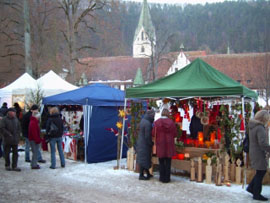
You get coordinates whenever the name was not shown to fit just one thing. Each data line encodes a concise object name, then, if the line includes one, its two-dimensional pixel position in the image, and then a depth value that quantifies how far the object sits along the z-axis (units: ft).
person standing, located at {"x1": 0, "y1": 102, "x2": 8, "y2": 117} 31.90
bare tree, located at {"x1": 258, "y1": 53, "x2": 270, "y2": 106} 73.26
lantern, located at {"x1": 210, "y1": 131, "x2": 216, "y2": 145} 23.50
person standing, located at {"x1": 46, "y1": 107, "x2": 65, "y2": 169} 25.36
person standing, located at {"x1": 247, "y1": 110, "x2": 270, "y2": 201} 16.98
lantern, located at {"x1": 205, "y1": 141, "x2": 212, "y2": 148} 22.77
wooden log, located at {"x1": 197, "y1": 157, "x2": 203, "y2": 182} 21.62
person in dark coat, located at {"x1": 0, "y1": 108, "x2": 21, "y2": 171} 24.14
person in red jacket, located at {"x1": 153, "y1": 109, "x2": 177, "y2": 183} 20.90
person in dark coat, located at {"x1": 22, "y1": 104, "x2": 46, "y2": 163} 25.63
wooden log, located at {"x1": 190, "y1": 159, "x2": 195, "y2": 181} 21.95
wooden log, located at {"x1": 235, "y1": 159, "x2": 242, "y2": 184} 20.92
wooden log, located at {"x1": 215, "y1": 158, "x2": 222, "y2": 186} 20.75
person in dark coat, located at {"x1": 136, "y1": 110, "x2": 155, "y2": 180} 21.71
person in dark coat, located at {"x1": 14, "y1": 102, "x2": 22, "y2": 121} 33.86
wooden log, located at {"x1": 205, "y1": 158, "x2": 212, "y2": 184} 21.09
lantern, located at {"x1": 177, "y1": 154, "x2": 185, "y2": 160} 23.11
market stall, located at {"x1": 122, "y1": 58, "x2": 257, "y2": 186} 21.25
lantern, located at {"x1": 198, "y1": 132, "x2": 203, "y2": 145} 23.42
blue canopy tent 28.48
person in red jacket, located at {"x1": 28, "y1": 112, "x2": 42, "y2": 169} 25.12
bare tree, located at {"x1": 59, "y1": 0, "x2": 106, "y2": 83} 58.44
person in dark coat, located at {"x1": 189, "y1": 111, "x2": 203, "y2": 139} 27.43
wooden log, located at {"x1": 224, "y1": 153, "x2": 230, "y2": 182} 21.05
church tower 195.83
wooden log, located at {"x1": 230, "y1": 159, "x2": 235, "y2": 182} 21.42
